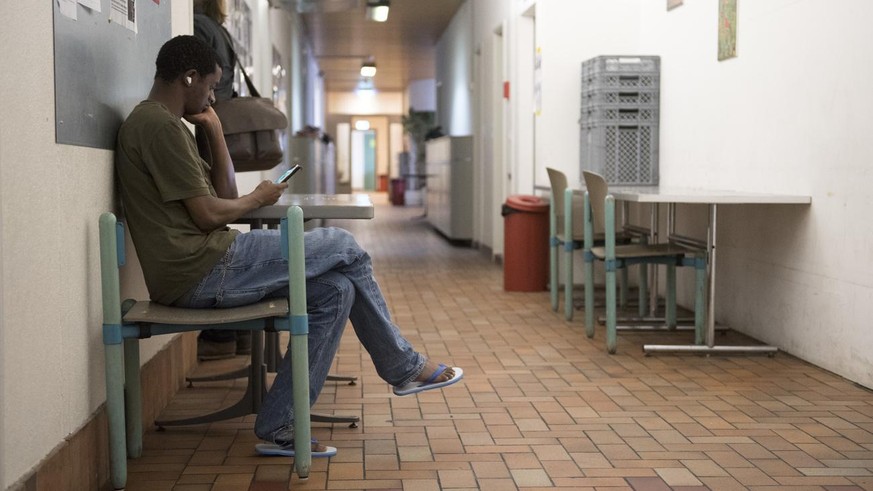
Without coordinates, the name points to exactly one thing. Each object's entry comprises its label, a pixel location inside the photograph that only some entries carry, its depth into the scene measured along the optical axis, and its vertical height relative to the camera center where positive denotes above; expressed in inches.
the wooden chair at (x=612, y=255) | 184.1 -17.3
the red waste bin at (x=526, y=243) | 276.1 -22.0
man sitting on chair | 108.6 -9.2
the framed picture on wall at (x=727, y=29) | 210.1 +26.4
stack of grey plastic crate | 254.7 +10.0
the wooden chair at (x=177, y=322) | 105.0 -16.4
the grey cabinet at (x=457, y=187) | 427.8 -11.3
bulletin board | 97.2 +10.1
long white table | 173.3 -6.7
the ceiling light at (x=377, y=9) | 420.8 +60.6
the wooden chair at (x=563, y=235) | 223.5 -16.9
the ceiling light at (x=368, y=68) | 687.1 +59.5
